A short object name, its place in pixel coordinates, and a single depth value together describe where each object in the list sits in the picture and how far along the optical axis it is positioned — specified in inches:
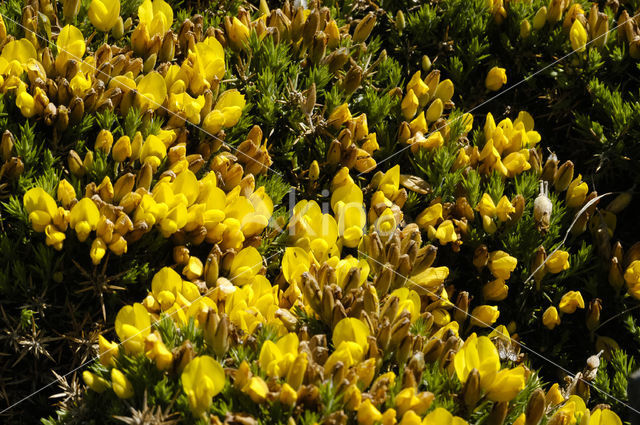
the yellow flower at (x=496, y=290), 83.4
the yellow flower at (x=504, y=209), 83.1
